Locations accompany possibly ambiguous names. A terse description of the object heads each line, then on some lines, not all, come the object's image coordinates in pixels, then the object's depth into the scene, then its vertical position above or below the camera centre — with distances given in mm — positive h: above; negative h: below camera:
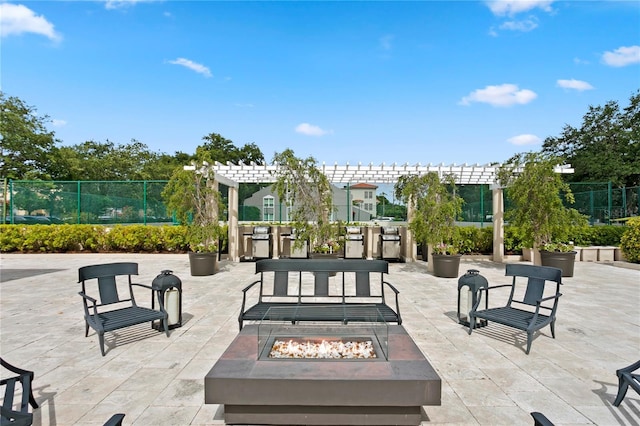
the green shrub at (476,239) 11594 -967
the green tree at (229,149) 48156 +8717
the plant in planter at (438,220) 8148 -241
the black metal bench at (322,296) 3721 -1088
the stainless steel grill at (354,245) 10953 -1103
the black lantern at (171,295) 4410 -1088
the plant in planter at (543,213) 8625 -79
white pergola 10789 +1252
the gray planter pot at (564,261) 8406 -1234
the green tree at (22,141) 26531 +5399
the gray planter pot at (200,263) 8227 -1251
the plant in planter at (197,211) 8188 -25
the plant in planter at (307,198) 8820 +308
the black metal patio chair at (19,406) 1823 -1128
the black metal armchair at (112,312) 3754 -1170
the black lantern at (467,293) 4590 -1119
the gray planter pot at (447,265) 8211 -1302
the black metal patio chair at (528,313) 3795 -1227
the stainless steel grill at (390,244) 11062 -1083
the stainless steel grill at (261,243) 11109 -1052
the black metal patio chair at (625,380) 2457 -1211
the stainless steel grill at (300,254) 10805 -1365
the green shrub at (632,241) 9773 -896
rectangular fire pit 2117 -1106
